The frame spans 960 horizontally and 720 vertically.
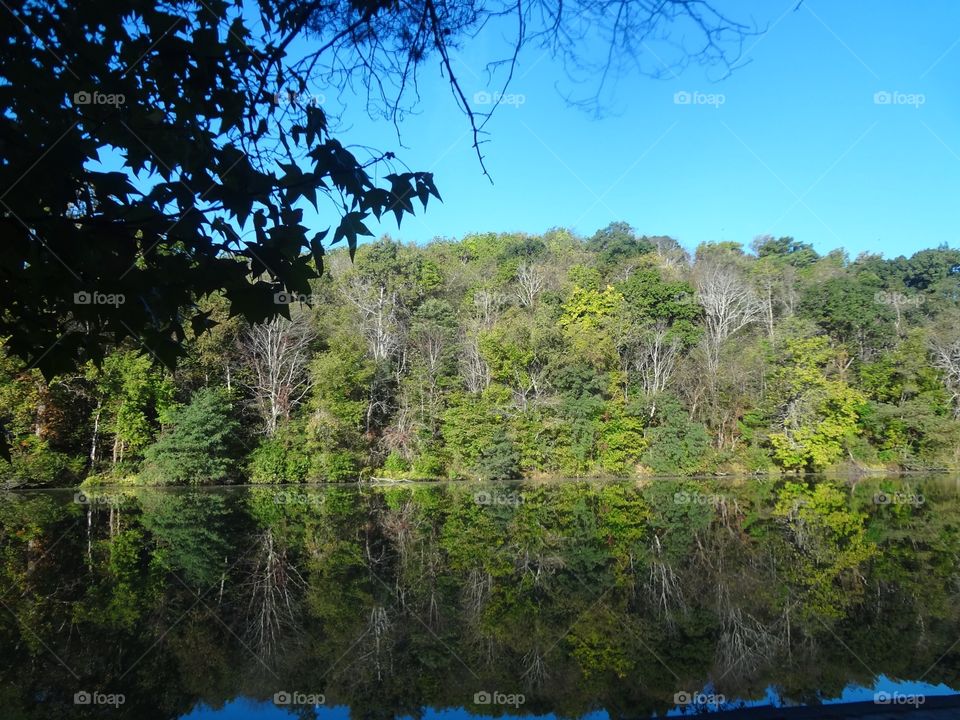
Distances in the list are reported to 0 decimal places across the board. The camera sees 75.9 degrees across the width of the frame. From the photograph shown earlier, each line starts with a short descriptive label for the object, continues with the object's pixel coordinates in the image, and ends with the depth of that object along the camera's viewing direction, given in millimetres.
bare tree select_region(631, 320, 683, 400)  30516
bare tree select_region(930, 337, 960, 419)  30891
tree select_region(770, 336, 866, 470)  28750
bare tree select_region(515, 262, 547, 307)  37250
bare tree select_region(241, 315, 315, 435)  26625
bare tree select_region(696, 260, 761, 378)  33484
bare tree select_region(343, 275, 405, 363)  30953
